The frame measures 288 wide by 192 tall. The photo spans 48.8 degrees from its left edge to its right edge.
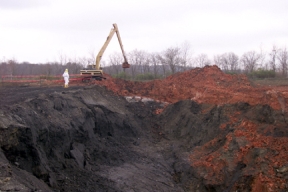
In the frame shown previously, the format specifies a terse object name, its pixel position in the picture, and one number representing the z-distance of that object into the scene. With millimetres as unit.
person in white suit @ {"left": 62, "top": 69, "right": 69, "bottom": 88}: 20216
